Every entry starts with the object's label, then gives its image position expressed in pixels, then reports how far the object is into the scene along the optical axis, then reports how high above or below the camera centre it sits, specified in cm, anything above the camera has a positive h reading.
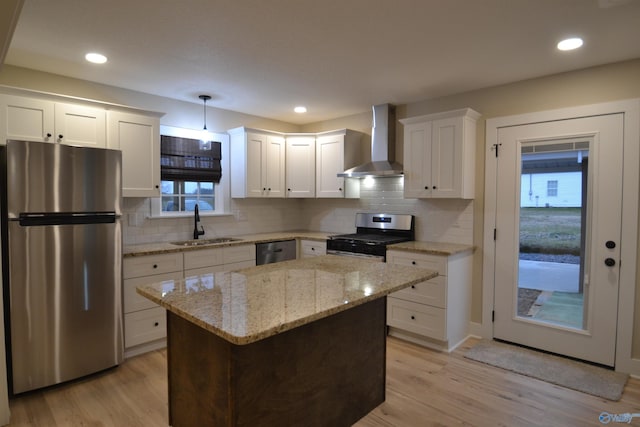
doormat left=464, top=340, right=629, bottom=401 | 263 -133
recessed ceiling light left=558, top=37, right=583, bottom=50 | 245 +114
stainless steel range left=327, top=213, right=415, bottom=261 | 368 -37
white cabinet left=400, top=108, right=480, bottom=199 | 343 +51
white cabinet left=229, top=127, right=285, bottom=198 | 430 +49
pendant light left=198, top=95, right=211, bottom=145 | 419 +85
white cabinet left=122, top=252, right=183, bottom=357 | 310 -91
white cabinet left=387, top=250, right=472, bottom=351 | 327 -96
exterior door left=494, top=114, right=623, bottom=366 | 292 -26
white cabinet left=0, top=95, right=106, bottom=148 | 269 +64
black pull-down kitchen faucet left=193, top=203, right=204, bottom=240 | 404 -27
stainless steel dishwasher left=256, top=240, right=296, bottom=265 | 404 -56
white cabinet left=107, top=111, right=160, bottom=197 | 321 +50
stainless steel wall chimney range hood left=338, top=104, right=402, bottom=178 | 405 +69
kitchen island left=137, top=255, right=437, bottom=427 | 146 -69
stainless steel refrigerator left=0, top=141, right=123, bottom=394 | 246 -44
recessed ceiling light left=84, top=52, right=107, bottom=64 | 274 +113
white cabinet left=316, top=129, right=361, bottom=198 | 439 +55
